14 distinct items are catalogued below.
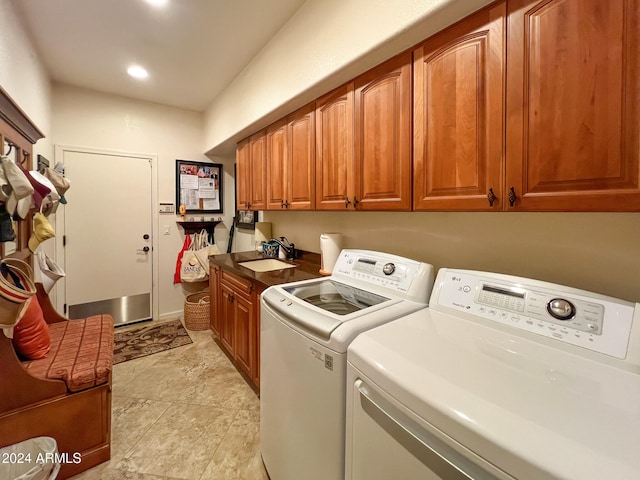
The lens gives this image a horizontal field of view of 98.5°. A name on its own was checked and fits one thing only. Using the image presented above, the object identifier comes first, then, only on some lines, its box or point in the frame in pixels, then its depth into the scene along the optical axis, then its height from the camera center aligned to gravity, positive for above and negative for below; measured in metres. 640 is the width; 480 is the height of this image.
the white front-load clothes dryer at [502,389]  0.52 -0.38
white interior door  2.99 +0.00
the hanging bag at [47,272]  2.03 -0.26
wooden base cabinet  1.95 -0.68
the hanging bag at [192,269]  3.44 -0.42
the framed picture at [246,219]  3.40 +0.21
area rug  2.71 -1.12
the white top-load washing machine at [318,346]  0.99 -0.45
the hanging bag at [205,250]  3.51 -0.18
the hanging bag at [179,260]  3.57 -0.31
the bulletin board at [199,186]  3.57 +0.67
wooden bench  1.33 -0.85
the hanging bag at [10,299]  1.17 -0.27
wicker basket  3.19 -0.92
